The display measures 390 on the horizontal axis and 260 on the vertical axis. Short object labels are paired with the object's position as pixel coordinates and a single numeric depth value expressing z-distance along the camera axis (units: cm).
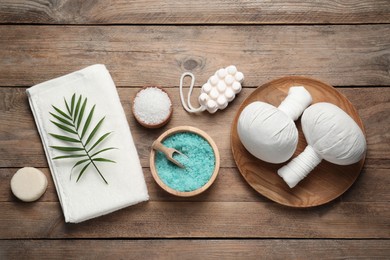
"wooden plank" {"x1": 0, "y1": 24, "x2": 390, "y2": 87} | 121
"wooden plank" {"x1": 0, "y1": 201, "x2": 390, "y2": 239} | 115
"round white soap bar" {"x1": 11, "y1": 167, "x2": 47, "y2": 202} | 114
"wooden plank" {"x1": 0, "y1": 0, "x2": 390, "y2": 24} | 123
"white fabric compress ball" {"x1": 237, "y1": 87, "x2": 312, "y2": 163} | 103
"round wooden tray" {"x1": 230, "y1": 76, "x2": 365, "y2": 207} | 112
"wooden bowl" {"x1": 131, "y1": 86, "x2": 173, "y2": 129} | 114
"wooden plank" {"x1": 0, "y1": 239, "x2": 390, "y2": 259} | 115
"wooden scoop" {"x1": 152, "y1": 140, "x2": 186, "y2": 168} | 109
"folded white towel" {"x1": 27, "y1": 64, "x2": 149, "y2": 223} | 114
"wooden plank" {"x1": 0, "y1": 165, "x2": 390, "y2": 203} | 116
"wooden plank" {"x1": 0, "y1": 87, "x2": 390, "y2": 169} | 118
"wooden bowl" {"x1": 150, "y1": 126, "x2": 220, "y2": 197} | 109
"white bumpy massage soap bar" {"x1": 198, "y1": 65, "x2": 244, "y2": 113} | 115
